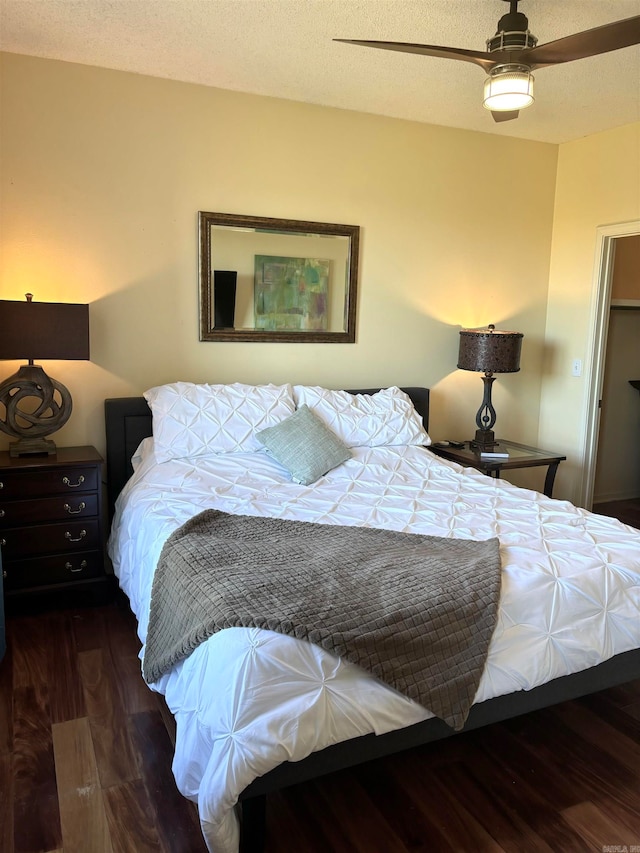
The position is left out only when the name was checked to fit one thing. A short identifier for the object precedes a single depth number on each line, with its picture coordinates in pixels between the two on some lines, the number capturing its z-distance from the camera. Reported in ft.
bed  4.93
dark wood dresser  9.37
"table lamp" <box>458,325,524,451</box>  12.51
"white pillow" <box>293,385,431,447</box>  11.21
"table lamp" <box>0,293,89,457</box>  9.21
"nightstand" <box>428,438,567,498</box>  11.98
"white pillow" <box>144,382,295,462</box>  10.12
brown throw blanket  5.32
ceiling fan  6.73
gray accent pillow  9.82
